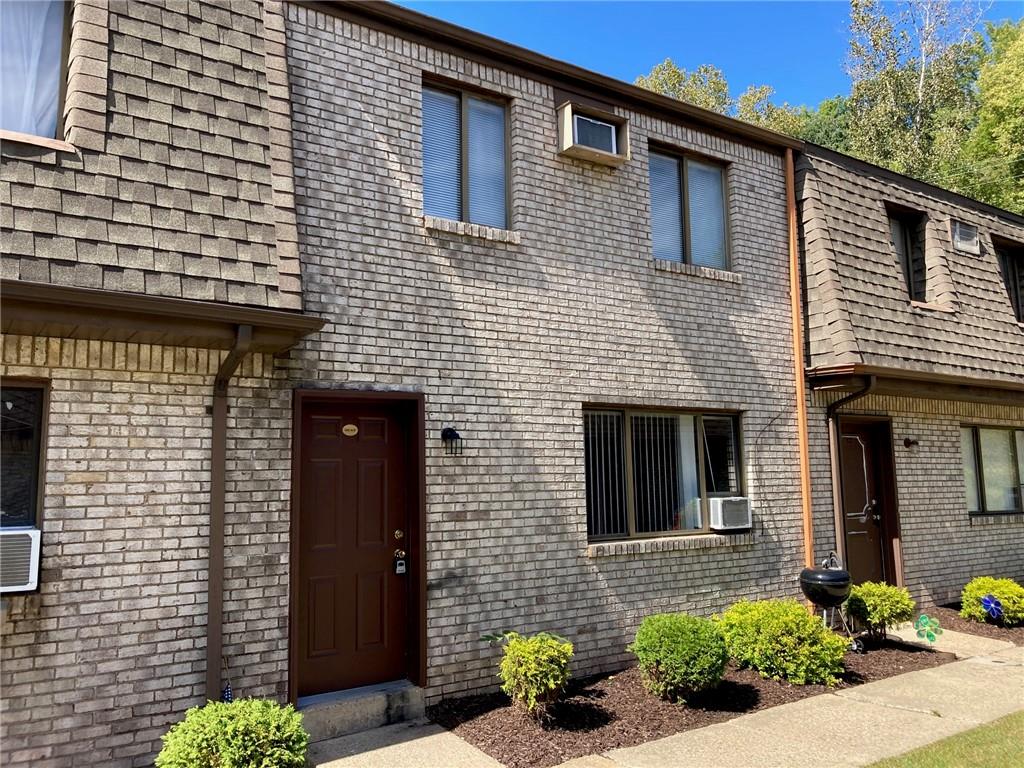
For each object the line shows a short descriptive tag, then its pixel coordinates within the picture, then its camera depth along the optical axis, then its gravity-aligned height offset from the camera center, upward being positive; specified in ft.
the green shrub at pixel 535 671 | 18.04 -4.87
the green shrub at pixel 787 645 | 22.27 -5.42
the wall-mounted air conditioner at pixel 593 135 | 24.54 +11.37
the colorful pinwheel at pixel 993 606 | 29.60 -5.70
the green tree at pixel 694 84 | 89.56 +46.73
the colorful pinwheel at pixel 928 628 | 26.08 -5.75
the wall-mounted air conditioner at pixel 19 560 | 14.69 -1.57
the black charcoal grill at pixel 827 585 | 24.59 -3.97
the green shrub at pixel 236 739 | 12.91 -4.64
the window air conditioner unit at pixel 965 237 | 36.24 +11.15
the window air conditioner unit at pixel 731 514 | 26.55 -1.65
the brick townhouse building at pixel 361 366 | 15.46 +2.96
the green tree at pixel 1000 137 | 70.33 +32.08
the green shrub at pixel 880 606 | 25.88 -4.92
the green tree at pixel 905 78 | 81.76 +43.13
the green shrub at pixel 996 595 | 29.66 -5.42
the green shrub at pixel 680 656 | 19.89 -5.06
